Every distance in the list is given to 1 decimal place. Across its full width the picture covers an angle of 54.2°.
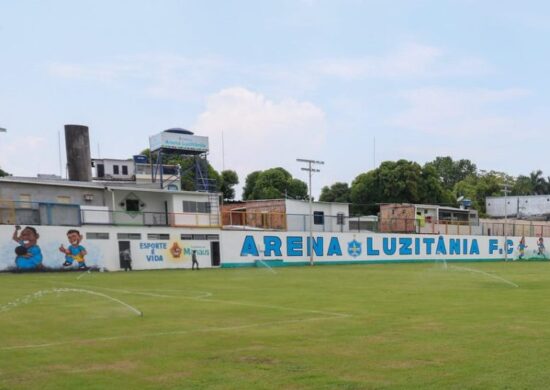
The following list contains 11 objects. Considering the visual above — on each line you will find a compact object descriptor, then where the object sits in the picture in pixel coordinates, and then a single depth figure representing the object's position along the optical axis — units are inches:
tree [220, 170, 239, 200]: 3535.9
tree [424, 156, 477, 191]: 5349.4
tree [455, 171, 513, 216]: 4210.1
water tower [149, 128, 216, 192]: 2204.7
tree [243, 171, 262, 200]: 3688.5
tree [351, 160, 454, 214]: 3282.5
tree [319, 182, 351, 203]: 3698.3
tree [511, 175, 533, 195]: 4835.1
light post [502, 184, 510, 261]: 2659.9
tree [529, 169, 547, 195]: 5004.9
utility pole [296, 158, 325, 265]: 1925.4
